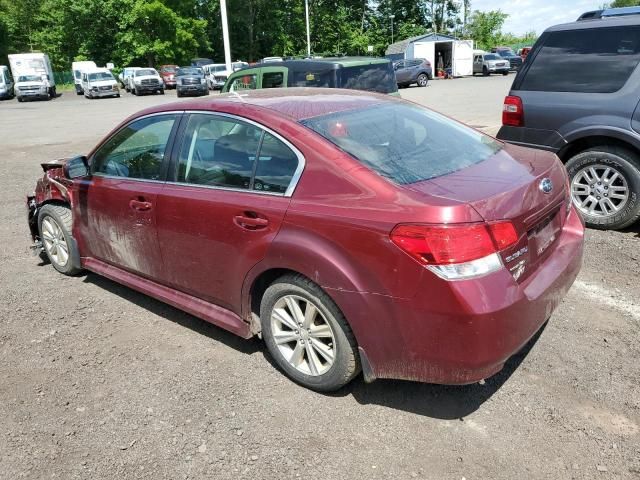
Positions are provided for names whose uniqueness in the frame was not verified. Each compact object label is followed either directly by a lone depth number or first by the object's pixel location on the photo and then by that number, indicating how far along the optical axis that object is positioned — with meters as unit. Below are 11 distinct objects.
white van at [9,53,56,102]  34.69
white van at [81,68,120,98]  34.59
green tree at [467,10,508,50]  74.12
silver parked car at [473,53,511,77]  41.03
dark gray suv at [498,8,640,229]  5.22
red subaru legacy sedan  2.52
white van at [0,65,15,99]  37.19
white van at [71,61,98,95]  40.02
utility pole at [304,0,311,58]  45.28
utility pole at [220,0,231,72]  20.67
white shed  43.12
